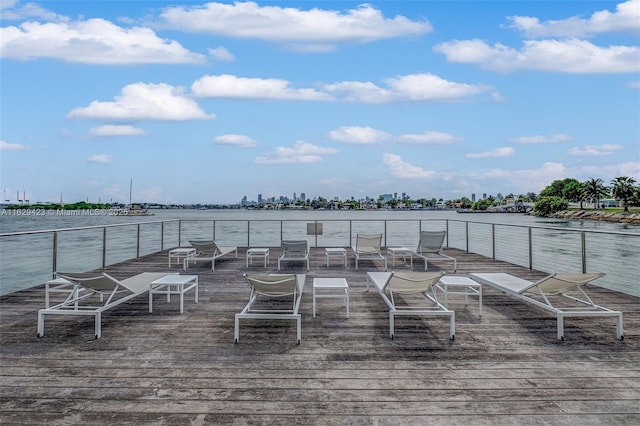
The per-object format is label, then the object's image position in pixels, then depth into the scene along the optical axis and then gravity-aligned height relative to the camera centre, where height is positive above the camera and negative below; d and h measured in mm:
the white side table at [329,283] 4124 -922
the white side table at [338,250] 7648 -918
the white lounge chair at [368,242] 7867 -757
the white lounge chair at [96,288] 3391 -941
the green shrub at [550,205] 79625 +1250
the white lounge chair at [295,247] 7344 -805
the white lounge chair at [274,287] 3363 -851
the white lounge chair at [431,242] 7594 -713
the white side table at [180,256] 7949 -1135
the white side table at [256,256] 7638 -1172
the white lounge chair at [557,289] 3338 -938
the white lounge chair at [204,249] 7172 -836
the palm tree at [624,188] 63031 +4140
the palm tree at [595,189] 73750 +4555
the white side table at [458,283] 4225 -908
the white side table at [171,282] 4238 -930
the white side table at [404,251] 7789 -975
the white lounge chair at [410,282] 3783 -803
